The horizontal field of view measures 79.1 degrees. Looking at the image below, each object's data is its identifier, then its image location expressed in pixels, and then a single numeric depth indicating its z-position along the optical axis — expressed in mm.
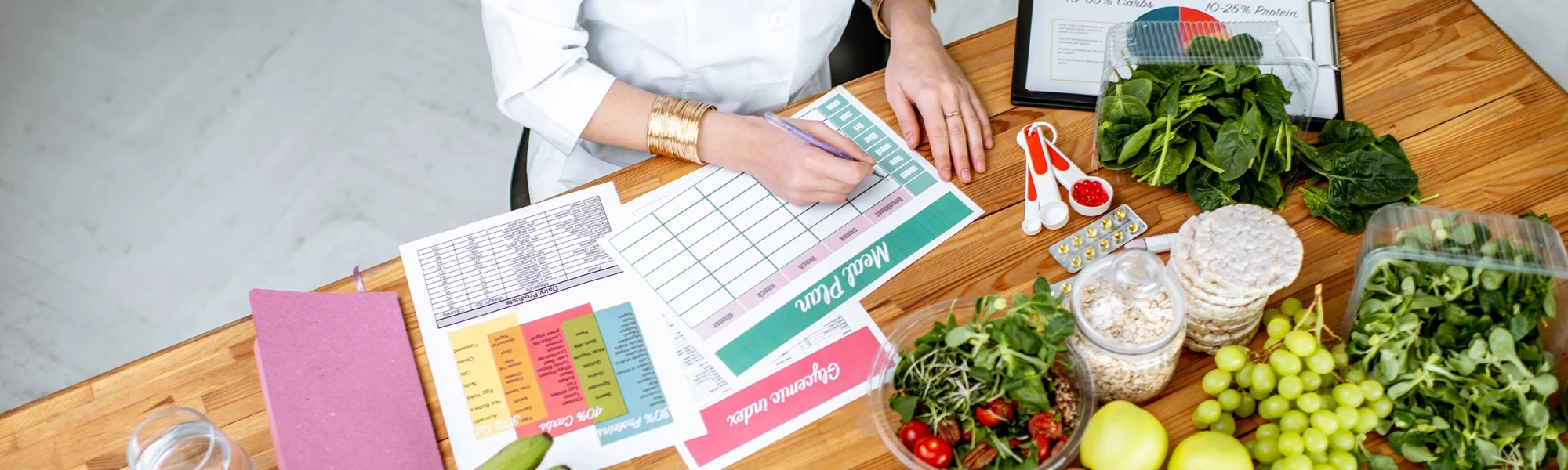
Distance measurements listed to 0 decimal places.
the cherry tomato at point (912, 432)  818
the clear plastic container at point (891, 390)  816
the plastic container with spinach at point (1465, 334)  790
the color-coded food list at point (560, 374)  955
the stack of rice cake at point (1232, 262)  811
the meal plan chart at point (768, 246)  992
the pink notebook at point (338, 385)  894
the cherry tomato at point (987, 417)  795
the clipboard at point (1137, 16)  1098
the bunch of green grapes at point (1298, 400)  812
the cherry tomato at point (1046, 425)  797
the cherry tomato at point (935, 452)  796
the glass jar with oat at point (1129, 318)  792
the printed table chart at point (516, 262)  1038
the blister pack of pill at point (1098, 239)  999
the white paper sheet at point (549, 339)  947
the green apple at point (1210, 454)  810
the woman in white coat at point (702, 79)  1083
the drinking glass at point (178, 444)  857
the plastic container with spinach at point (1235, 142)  961
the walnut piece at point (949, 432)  805
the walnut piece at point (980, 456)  801
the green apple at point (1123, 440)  820
